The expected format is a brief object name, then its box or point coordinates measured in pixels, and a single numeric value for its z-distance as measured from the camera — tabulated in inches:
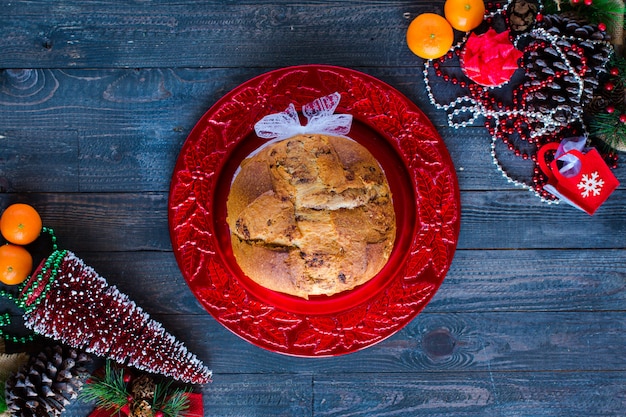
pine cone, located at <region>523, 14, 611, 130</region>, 58.2
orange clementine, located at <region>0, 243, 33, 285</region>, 57.6
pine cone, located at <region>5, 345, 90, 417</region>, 56.1
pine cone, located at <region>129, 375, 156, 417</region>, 58.9
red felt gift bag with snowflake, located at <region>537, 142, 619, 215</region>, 60.3
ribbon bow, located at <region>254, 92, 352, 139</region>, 54.0
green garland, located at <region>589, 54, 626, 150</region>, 59.4
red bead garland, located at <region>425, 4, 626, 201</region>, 60.4
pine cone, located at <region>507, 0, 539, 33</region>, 60.4
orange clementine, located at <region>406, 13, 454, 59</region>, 57.8
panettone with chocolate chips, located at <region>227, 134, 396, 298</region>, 50.3
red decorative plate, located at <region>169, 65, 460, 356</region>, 59.1
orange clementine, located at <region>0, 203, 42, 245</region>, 57.9
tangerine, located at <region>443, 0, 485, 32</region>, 58.8
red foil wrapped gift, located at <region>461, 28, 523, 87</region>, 59.0
